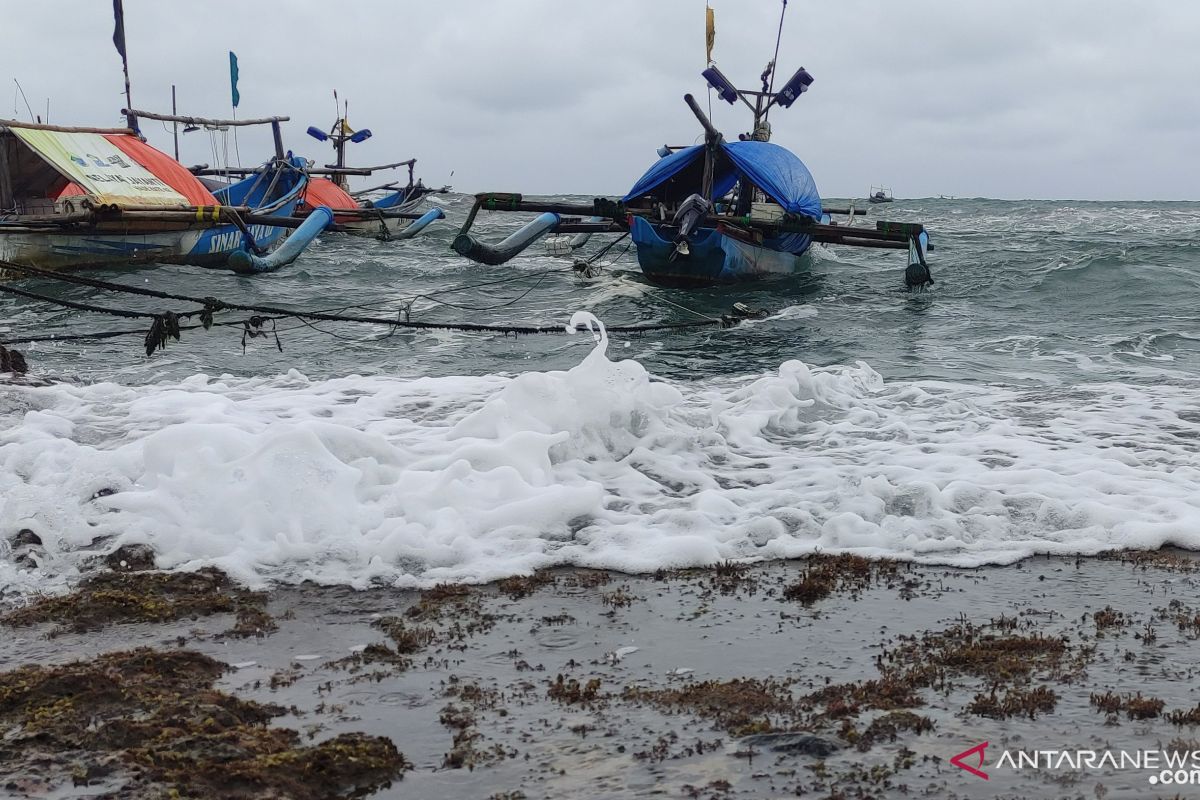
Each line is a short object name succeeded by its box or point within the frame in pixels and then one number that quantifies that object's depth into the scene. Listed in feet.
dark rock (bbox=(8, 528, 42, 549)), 16.81
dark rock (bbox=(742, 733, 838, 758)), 10.11
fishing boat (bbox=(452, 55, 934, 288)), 55.47
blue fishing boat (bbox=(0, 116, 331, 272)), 58.23
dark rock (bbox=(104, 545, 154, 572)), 16.20
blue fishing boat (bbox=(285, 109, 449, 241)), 91.30
